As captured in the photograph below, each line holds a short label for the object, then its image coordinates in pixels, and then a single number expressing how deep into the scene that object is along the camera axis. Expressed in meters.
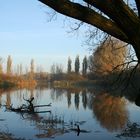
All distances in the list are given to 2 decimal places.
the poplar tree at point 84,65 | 66.61
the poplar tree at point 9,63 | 70.63
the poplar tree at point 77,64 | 66.85
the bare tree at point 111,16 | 2.97
